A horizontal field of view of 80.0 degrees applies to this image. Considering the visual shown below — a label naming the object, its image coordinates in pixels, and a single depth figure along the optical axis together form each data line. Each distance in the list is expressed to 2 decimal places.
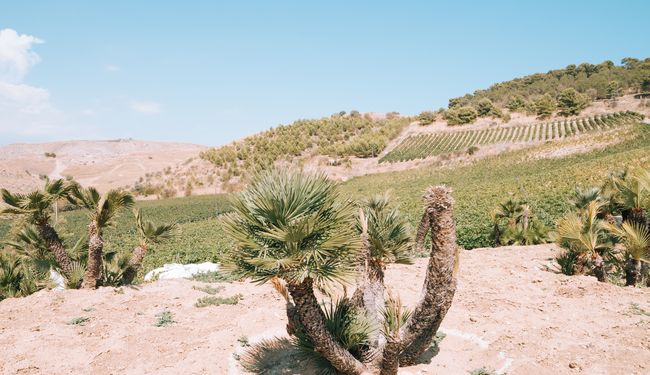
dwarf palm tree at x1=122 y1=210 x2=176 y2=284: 9.52
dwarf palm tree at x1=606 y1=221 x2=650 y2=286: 7.59
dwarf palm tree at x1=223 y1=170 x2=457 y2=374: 3.97
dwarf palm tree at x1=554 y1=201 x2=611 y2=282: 8.14
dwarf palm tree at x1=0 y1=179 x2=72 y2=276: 8.22
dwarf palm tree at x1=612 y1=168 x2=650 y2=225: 7.71
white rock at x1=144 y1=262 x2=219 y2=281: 13.44
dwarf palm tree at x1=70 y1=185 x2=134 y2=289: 8.77
